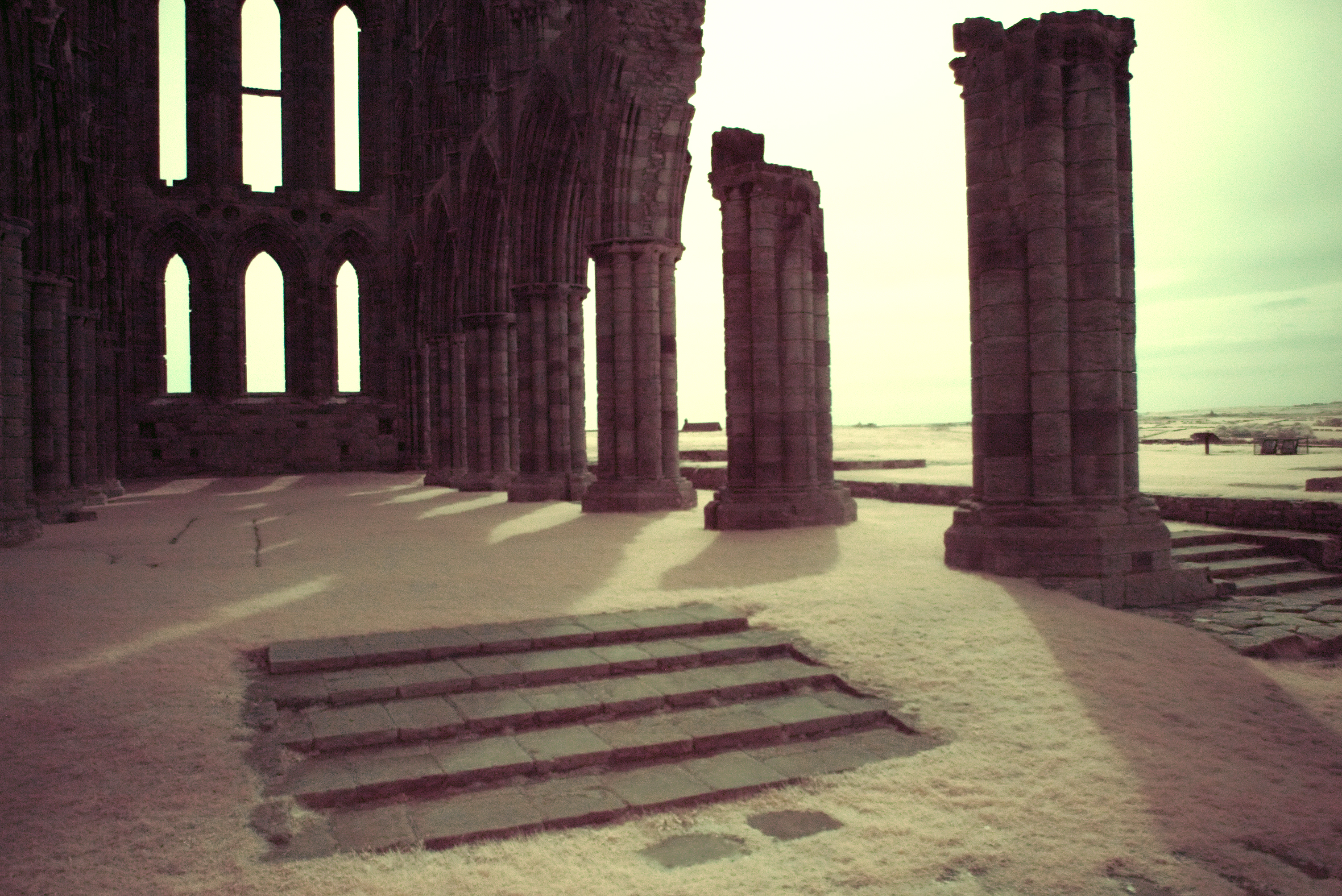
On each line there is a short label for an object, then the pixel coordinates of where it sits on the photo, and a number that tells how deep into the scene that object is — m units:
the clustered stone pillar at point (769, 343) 11.12
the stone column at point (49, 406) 14.11
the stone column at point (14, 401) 10.99
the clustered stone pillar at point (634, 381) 14.22
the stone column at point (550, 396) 16.78
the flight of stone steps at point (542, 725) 3.75
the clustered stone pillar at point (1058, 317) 7.25
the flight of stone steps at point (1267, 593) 5.85
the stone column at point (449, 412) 22.36
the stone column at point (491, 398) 20.25
